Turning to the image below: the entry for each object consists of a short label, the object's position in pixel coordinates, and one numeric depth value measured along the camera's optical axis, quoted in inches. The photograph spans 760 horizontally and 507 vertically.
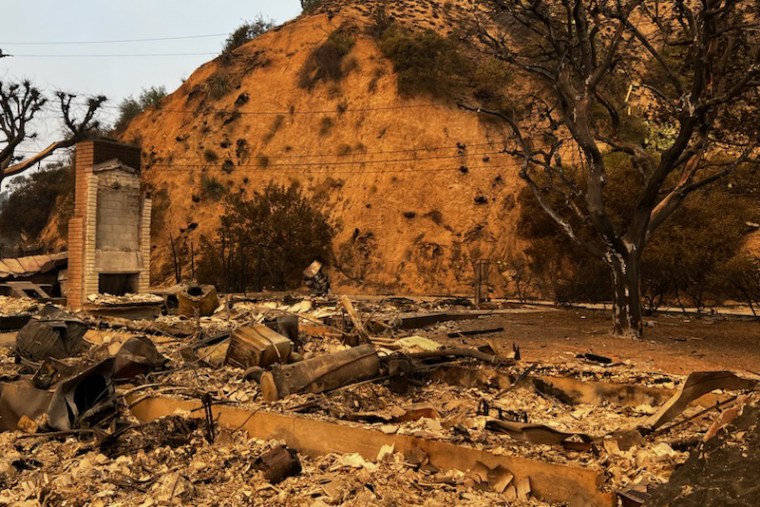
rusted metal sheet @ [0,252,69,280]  726.5
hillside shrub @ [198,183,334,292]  1009.5
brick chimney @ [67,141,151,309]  611.2
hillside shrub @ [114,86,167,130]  1695.4
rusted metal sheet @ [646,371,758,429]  177.9
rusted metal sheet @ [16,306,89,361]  312.8
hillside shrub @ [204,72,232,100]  1512.1
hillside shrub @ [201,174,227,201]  1322.6
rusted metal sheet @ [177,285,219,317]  564.7
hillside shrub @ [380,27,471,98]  1315.2
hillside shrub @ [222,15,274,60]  1722.4
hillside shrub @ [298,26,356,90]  1428.4
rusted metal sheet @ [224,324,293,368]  276.4
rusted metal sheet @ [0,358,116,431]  205.5
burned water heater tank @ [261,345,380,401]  230.2
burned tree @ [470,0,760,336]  413.7
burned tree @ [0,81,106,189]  1056.8
